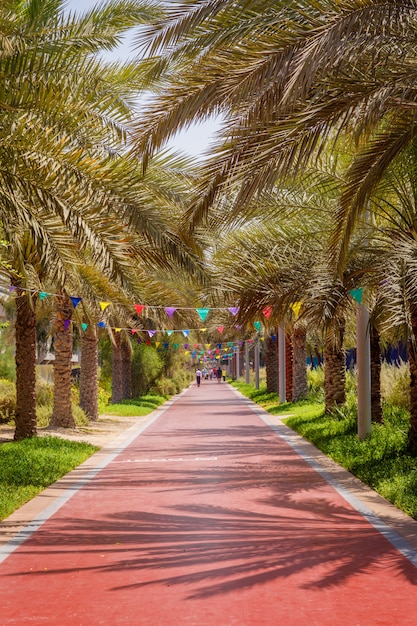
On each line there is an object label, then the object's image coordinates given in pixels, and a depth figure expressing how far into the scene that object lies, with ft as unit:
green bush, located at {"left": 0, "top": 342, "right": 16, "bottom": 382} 112.98
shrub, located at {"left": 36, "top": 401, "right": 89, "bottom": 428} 83.10
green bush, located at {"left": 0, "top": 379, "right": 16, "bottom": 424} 85.51
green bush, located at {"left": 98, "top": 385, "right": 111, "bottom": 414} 113.23
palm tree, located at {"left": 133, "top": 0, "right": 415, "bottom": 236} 28.48
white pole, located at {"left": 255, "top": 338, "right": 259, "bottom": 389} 182.69
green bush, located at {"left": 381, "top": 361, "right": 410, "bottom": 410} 81.74
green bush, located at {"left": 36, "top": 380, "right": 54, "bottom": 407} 94.73
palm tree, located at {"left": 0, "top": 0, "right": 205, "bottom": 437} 35.73
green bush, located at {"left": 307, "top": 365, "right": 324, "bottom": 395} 126.74
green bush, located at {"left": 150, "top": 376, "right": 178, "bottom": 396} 174.44
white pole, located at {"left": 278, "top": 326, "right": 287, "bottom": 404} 112.16
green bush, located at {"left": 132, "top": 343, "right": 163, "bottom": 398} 147.95
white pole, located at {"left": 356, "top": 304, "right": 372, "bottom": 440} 58.54
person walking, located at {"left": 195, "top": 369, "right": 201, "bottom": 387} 262.00
